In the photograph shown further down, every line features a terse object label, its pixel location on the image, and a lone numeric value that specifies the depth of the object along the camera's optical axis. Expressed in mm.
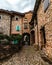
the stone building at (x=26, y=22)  9886
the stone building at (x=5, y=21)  9099
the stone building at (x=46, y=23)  3288
